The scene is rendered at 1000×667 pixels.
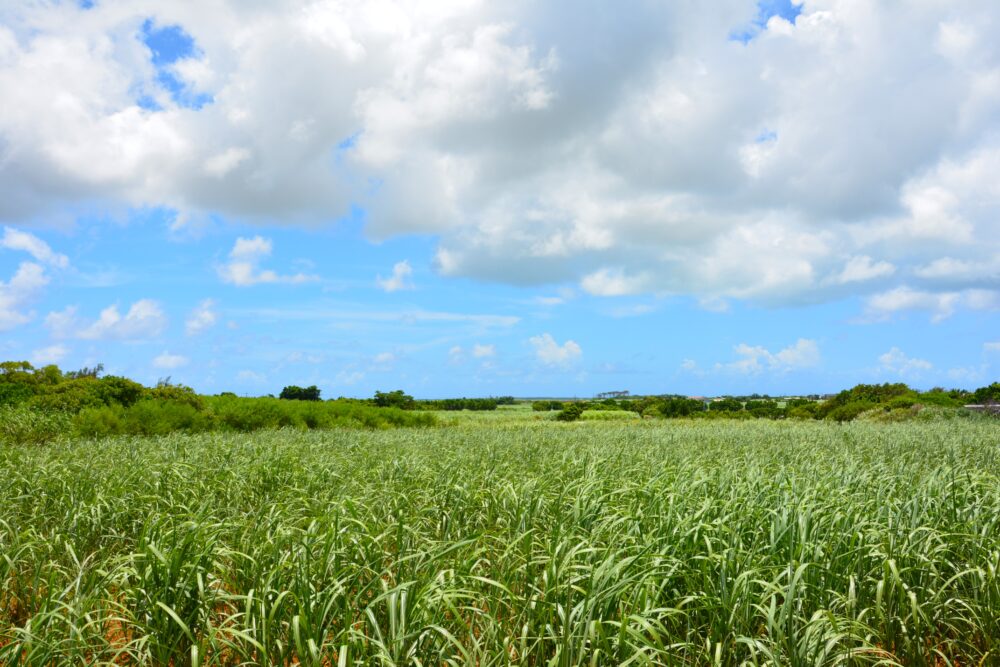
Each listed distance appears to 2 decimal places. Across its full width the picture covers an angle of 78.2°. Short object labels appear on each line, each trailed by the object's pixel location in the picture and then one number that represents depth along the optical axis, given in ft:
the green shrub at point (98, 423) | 45.96
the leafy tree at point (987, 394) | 100.39
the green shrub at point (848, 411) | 93.56
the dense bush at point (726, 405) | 109.73
